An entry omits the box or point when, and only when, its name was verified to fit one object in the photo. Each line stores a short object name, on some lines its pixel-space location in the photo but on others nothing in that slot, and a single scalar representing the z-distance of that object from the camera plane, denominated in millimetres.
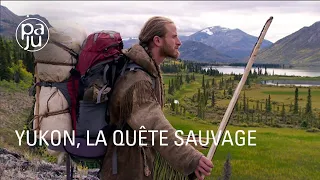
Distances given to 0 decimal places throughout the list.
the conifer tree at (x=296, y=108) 48716
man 1900
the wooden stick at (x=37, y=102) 2180
